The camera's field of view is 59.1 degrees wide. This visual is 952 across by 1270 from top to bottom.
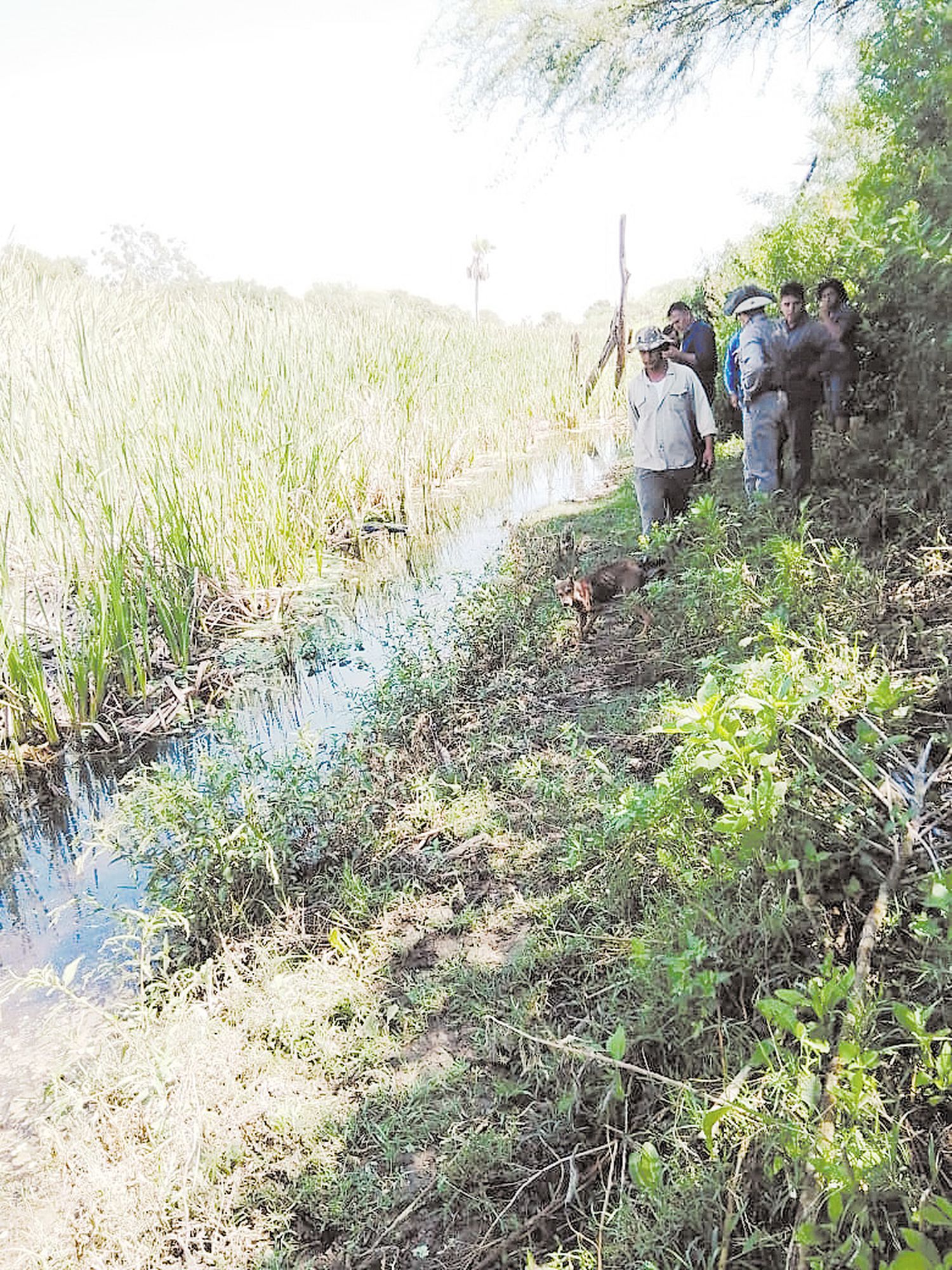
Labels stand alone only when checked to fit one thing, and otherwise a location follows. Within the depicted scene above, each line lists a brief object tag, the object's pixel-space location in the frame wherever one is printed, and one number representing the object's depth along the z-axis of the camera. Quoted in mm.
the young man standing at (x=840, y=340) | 4590
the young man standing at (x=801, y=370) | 4727
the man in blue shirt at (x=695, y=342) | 6359
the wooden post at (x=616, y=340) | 14445
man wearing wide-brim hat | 4844
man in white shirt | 5012
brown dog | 4766
